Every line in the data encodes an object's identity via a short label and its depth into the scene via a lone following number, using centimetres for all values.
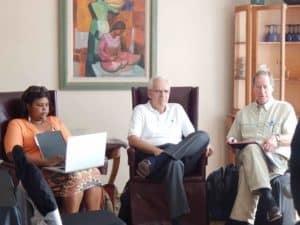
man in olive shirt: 379
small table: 429
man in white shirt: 382
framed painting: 479
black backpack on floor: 412
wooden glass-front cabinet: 481
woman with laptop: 359
